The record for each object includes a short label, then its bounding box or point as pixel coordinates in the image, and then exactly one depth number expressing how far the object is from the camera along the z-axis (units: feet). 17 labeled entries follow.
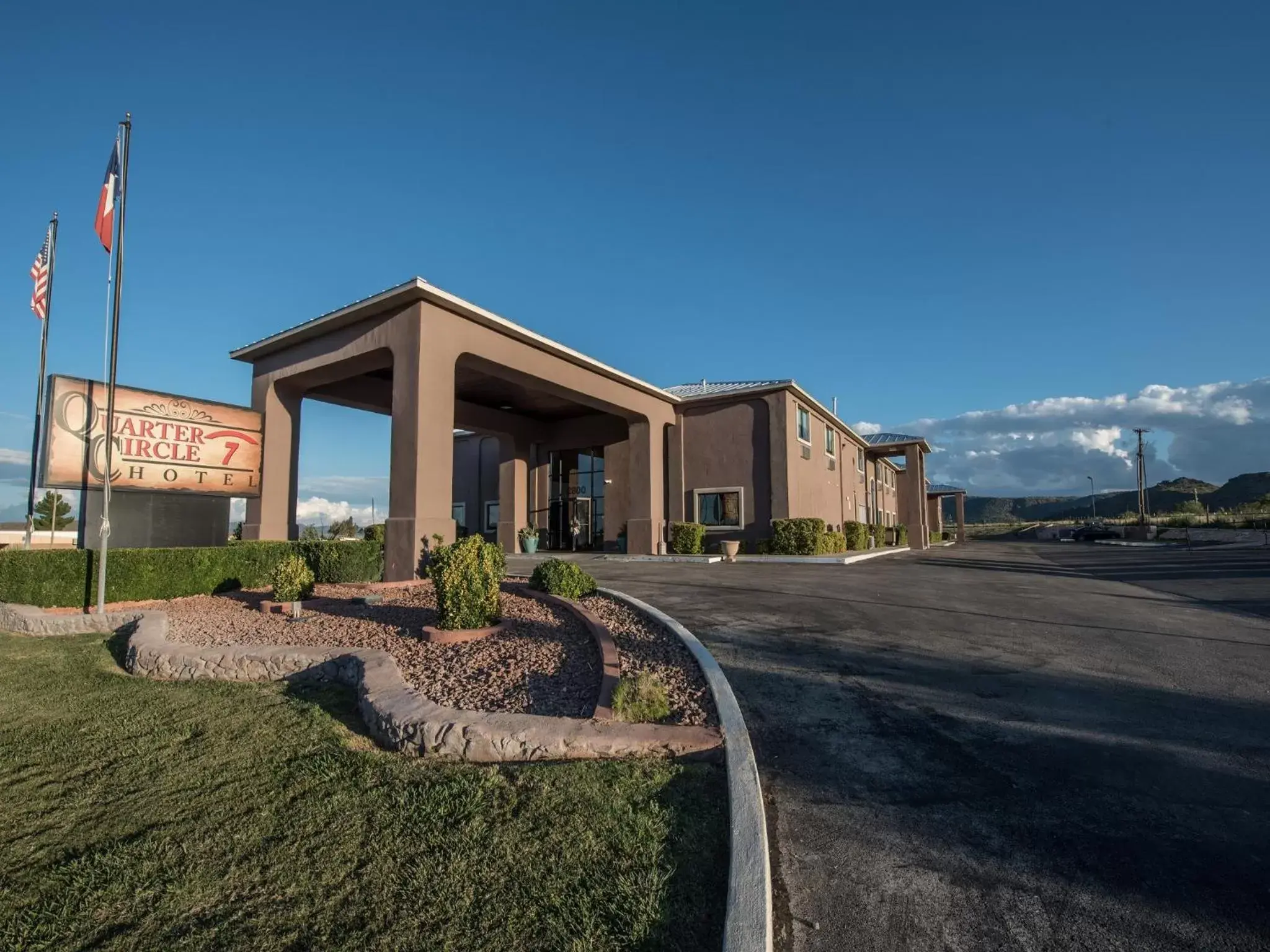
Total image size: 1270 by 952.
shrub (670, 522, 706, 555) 73.46
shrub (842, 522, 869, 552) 96.48
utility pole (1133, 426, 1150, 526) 182.39
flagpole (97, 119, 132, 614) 32.89
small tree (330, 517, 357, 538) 123.95
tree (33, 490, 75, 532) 106.49
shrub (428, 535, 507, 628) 23.06
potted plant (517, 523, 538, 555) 83.87
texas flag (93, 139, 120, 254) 33.86
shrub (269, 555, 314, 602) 31.37
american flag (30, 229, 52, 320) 44.71
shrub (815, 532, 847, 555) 72.64
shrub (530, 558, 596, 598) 31.86
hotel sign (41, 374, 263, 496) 37.91
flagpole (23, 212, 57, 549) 39.22
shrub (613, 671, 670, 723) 14.28
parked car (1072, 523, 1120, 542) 170.19
